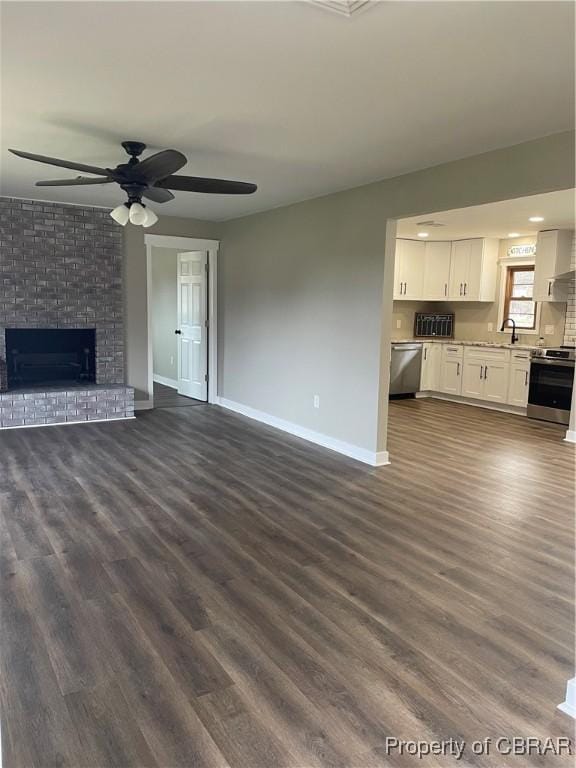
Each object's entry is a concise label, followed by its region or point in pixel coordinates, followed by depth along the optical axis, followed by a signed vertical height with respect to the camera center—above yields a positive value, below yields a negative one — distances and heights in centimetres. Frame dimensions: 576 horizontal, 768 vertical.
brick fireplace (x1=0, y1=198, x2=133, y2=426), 612 +1
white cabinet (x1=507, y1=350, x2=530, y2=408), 727 -81
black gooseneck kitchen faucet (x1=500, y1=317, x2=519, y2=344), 799 -17
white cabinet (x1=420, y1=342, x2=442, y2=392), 853 -78
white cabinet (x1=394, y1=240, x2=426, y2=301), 841 +71
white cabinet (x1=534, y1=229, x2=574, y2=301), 707 +74
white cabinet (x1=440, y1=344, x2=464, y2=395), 824 -80
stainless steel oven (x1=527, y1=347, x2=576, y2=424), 661 -81
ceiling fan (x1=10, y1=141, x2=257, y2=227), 335 +85
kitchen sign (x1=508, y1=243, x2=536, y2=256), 784 +99
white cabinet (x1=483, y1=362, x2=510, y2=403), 756 -90
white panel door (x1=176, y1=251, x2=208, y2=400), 772 -21
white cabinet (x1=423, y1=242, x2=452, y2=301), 852 +72
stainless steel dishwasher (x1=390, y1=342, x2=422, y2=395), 820 -80
